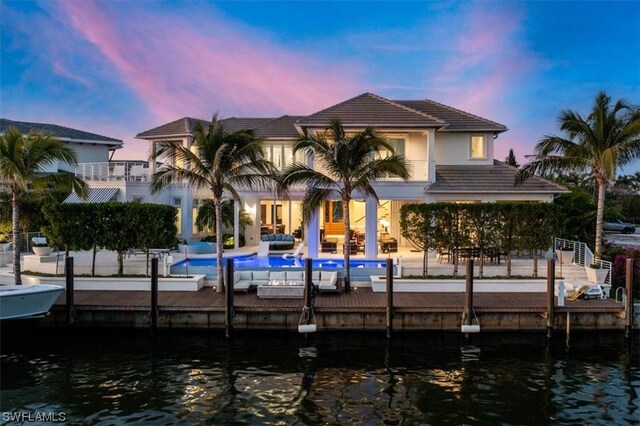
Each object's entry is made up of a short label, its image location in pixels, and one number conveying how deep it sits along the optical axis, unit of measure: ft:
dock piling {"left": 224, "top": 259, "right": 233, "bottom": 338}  46.50
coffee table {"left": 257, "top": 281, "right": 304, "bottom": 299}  51.65
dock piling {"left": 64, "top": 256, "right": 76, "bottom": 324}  47.93
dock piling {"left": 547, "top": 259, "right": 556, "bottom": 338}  46.19
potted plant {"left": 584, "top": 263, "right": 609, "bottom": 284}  57.88
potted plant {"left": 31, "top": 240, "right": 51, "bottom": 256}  69.21
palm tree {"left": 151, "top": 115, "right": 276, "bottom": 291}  53.88
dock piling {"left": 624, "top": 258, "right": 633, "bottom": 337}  46.32
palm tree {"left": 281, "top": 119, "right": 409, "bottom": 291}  54.85
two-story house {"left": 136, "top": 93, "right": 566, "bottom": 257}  76.13
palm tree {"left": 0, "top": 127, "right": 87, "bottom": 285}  52.54
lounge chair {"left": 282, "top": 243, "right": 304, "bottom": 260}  74.40
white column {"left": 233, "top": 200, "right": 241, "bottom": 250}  87.51
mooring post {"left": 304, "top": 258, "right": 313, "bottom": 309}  46.55
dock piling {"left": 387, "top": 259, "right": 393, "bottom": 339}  46.16
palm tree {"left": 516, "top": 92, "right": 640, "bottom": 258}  57.36
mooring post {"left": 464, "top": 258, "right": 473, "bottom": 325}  45.83
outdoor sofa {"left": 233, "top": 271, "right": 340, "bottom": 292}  54.80
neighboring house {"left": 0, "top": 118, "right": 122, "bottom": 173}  117.19
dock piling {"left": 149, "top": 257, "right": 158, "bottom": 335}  47.37
